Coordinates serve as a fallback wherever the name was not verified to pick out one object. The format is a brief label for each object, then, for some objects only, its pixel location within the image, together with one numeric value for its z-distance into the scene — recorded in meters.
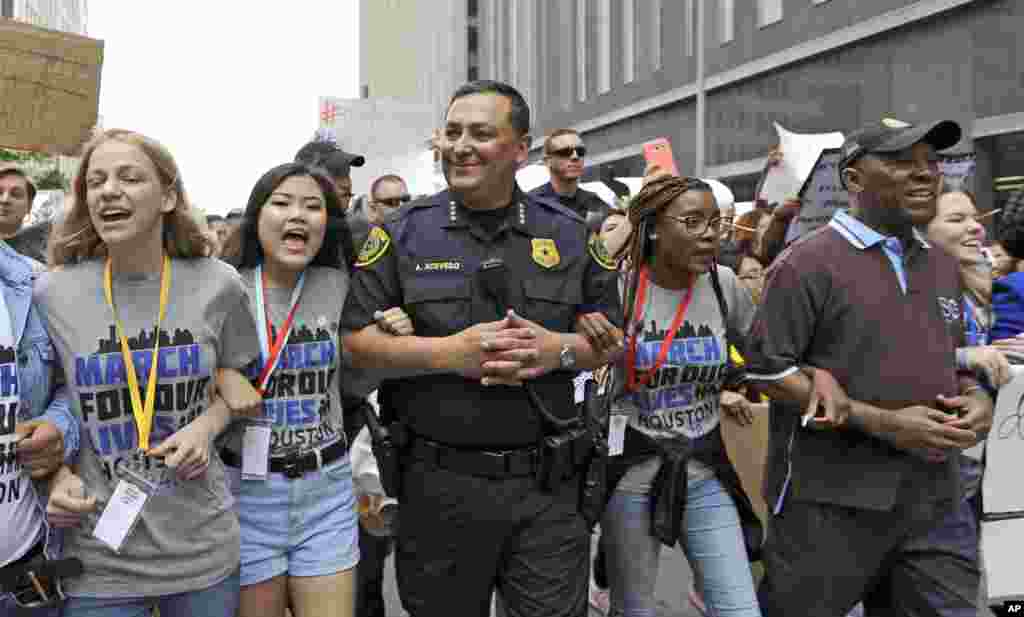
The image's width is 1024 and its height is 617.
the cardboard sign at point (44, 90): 3.48
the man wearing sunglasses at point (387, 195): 7.23
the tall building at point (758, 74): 15.79
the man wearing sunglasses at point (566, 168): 6.55
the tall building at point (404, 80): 12.30
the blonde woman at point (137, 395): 2.85
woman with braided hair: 3.93
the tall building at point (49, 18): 7.90
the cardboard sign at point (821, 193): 4.98
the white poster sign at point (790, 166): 6.33
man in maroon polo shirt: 3.42
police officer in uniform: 3.17
